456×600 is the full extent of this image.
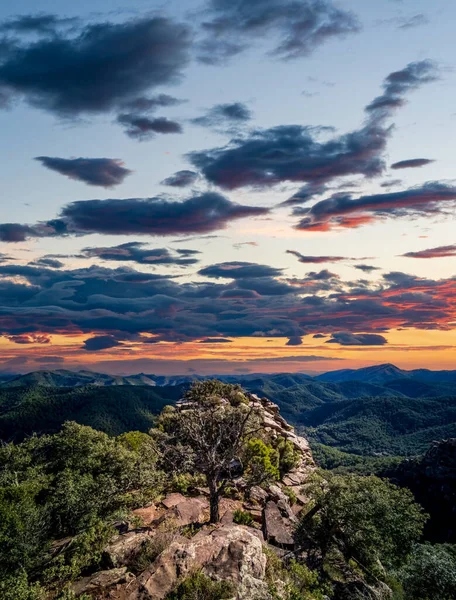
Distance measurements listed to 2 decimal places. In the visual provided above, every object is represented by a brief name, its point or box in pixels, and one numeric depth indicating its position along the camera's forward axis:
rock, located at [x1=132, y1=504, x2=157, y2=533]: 40.47
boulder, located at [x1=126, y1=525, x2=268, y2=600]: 22.61
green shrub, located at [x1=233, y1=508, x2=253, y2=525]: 42.86
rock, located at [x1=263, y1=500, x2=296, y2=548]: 38.94
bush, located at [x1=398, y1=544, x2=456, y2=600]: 35.78
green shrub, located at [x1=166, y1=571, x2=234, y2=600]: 21.16
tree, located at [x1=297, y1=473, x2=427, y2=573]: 39.69
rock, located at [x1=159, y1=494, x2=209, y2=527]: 38.43
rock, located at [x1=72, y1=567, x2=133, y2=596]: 25.05
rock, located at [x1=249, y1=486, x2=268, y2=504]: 52.84
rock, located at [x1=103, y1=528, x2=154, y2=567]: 27.56
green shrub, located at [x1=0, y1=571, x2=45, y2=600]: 24.12
